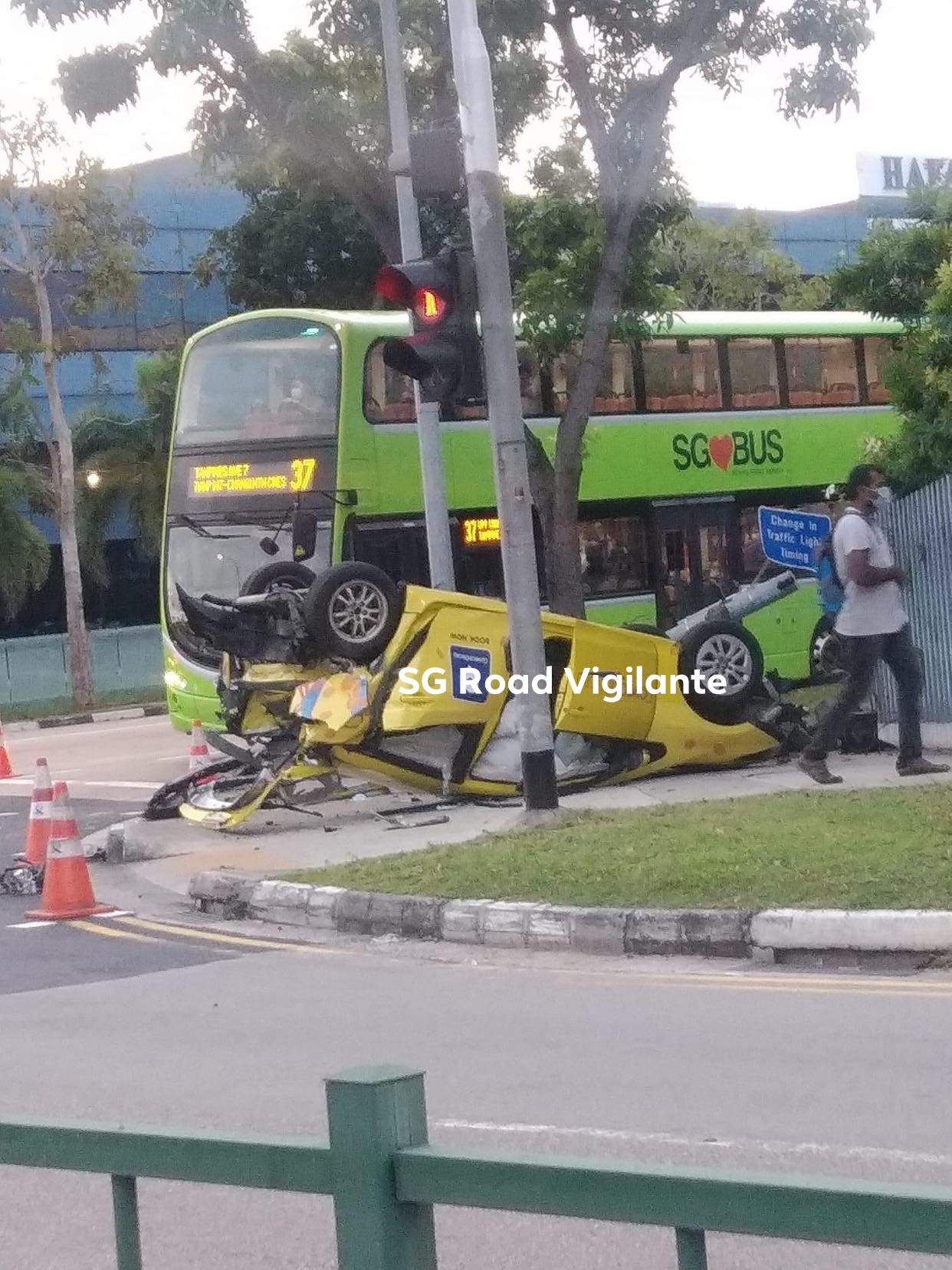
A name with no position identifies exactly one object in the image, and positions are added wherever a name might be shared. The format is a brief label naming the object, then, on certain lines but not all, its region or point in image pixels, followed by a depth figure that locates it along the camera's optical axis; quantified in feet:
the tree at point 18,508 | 107.34
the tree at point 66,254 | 96.63
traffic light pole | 57.00
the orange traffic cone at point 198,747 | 52.55
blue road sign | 45.60
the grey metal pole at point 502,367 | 38.55
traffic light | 37.37
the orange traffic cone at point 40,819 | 41.04
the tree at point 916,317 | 43.93
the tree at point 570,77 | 58.08
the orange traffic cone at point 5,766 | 67.77
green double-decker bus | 59.57
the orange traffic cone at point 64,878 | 35.96
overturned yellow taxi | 41.91
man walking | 39.86
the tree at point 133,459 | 116.47
